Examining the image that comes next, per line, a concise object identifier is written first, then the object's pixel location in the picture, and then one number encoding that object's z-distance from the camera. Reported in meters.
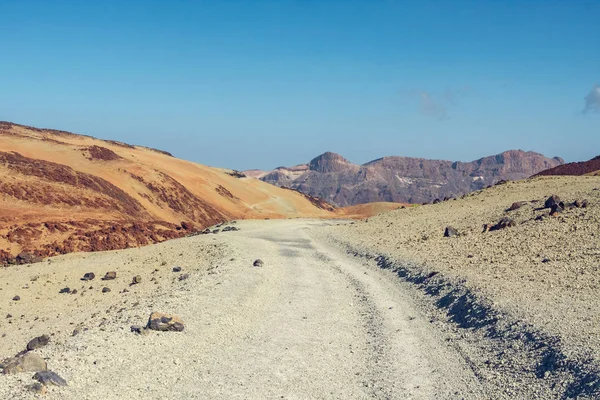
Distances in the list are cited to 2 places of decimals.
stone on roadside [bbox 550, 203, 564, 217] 25.48
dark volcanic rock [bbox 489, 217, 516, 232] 25.98
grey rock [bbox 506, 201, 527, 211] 30.62
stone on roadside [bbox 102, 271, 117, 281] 22.31
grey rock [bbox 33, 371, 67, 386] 9.00
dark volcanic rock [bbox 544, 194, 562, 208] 27.14
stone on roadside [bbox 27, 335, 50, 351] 13.55
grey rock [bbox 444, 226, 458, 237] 27.88
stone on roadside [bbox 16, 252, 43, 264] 27.48
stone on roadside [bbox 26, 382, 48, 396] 8.63
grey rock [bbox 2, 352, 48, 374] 9.38
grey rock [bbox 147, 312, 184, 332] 12.62
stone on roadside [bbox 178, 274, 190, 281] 20.27
